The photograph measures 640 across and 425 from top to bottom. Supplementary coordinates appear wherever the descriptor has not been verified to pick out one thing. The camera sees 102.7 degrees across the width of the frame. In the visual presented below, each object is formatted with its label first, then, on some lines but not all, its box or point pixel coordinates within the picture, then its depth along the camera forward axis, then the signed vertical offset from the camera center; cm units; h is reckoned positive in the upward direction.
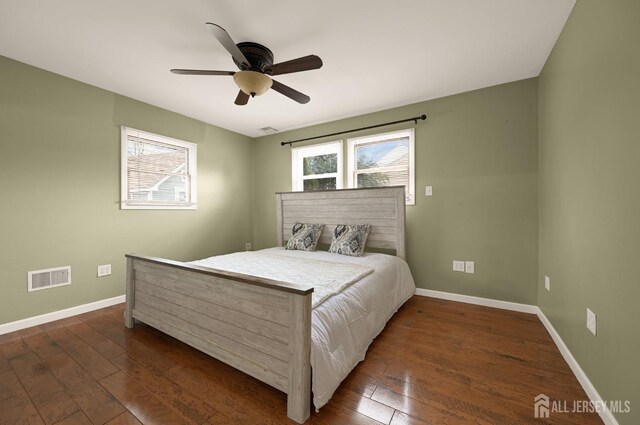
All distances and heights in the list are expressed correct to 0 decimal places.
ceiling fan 186 +108
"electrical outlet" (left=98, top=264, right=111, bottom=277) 286 -65
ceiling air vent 424 +139
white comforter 138 -77
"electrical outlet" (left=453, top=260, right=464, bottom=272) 301 -64
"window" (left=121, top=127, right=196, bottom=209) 310 +54
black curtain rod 319 +117
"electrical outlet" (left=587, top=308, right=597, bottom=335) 145 -64
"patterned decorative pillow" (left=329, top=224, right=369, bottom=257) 315 -35
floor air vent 242 -65
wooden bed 133 -70
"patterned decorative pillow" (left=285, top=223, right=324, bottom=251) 355 -37
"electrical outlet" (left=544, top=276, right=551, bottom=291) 230 -66
